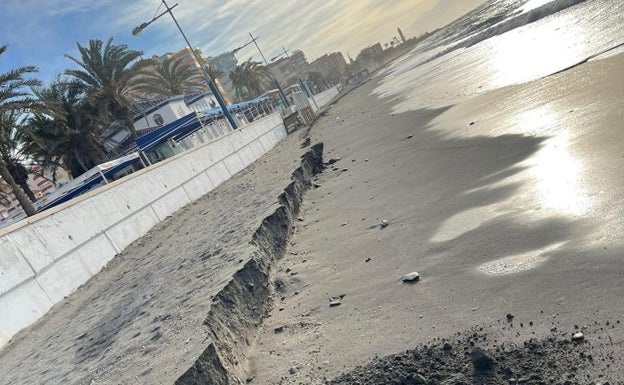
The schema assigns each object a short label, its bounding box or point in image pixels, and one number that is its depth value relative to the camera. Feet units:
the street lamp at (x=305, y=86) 179.56
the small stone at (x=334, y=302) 18.02
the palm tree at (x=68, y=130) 101.27
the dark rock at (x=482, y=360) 11.33
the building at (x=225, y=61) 589.32
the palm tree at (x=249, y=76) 265.34
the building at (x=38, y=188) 228.51
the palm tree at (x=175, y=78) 168.04
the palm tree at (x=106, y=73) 99.30
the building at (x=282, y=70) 574.64
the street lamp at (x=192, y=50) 88.48
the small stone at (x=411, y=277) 17.56
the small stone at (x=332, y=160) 50.28
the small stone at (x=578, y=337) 11.11
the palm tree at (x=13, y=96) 62.18
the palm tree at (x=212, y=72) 207.92
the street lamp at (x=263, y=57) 153.41
